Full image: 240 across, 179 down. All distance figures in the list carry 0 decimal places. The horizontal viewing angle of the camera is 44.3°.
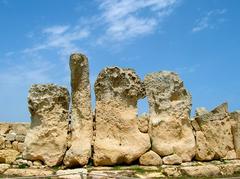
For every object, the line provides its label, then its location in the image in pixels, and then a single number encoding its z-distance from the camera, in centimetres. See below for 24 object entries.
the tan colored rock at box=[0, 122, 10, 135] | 1134
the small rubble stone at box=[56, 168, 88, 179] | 786
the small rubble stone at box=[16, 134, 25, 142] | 1029
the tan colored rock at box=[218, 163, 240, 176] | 871
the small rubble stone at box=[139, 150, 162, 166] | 875
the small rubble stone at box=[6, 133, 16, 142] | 1023
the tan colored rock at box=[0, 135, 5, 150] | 998
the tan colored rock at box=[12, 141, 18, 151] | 1013
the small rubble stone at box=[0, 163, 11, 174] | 870
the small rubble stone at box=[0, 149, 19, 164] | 928
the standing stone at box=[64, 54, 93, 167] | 891
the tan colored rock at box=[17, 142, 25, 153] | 1007
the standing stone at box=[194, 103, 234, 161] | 919
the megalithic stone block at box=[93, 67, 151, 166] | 877
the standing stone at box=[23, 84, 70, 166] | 901
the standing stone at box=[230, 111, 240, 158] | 940
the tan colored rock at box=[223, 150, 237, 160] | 935
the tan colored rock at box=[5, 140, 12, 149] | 1008
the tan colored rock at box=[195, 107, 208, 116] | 1072
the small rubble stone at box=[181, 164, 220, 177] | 830
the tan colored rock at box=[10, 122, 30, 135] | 1150
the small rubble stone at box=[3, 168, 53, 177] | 841
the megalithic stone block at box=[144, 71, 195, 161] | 896
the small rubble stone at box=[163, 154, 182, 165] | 878
